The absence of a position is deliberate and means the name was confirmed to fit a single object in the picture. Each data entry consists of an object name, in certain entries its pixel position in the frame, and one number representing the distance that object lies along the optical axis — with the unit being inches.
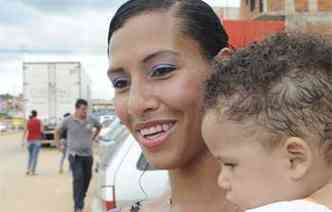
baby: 39.9
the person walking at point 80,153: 355.9
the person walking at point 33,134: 591.6
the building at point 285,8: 518.6
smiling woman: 54.1
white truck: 957.2
